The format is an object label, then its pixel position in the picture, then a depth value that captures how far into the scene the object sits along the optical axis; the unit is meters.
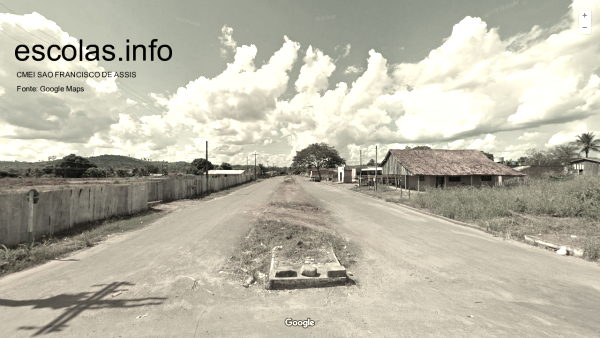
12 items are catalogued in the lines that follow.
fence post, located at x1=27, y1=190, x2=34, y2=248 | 6.66
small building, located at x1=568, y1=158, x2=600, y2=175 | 33.32
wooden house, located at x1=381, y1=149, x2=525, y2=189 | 26.62
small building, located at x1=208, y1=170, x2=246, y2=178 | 78.25
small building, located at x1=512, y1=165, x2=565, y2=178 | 35.16
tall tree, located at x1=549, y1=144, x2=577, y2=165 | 44.28
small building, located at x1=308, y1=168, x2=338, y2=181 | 66.36
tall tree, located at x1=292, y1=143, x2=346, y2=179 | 67.00
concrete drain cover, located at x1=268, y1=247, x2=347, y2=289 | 4.41
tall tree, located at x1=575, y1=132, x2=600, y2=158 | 46.50
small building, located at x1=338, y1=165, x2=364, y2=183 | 49.95
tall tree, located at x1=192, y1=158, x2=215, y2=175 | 89.84
